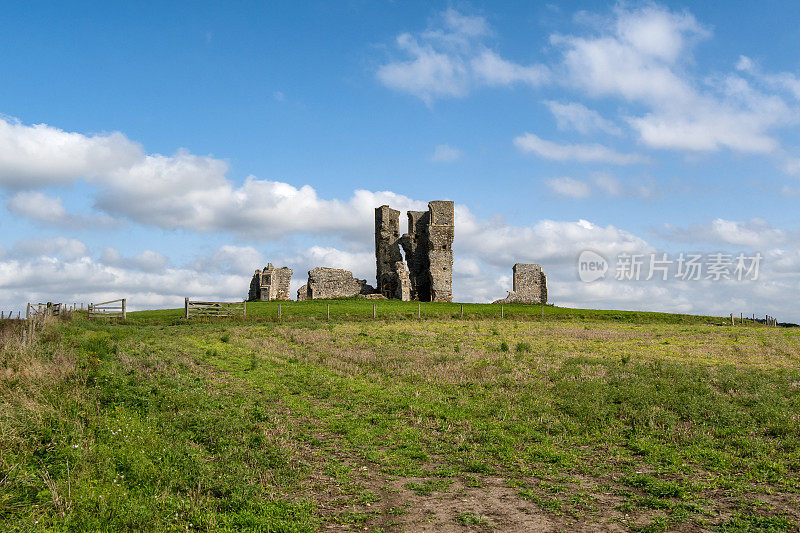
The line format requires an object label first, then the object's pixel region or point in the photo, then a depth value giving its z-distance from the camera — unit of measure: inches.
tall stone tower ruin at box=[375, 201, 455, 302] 2578.7
